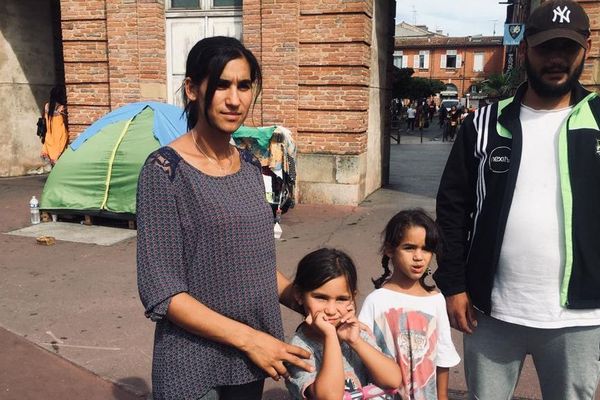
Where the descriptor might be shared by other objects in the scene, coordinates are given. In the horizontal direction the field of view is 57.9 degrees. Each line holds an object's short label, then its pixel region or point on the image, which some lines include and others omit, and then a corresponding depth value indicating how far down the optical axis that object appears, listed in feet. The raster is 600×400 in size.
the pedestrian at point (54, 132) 36.17
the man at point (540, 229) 6.89
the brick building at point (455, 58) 199.41
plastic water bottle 27.20
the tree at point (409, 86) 112.57
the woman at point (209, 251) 5.30
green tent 26.05
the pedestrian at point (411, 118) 116.98
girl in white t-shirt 7.68
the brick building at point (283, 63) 31.07
